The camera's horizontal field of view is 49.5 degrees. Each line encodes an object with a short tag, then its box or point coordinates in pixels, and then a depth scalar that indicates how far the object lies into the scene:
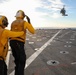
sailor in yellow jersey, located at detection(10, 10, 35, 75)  2.92
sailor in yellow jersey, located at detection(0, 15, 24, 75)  2.19
